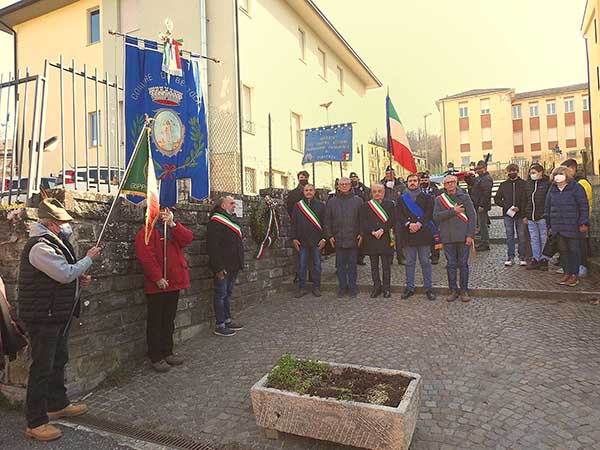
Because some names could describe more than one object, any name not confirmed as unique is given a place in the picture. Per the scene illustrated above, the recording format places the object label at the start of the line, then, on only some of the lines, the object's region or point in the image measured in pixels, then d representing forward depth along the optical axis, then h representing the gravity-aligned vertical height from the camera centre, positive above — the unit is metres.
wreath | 7.86 +0.31
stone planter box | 3.19 -1.30
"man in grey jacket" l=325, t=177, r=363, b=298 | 7.65 +0.15
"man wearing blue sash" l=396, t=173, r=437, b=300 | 7.27 +0.08
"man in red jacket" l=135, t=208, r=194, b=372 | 5.11 -0.42
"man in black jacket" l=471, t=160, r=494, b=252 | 10.05 +0.80
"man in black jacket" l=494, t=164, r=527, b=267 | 8.71 +0.49
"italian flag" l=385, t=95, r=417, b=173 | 10.76 +2.30
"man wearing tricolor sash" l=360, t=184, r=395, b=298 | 7.45 +0.07
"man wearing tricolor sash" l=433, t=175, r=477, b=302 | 6.96 +0.04
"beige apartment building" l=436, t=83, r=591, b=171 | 49.34 +12.07
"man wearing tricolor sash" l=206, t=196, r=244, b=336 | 6.24 -0.17
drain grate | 3.73 -1.61
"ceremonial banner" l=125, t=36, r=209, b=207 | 6.07 +1.78
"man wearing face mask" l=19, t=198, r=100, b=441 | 3.77 -0.41
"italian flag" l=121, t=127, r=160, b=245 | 4.79 +0.71
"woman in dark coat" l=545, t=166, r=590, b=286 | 6.89 +0.23
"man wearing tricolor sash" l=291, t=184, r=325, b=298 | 7.86 +0.04
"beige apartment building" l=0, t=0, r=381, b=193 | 16.27 +7.95
